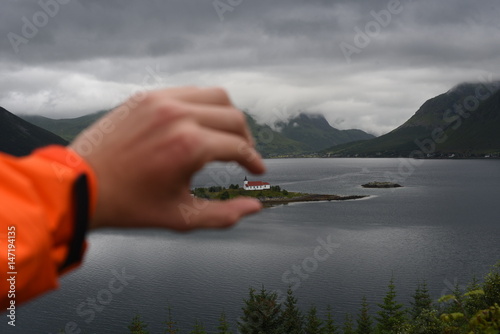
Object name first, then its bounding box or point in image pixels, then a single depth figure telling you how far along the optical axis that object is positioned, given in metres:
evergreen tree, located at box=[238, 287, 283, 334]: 37.34
